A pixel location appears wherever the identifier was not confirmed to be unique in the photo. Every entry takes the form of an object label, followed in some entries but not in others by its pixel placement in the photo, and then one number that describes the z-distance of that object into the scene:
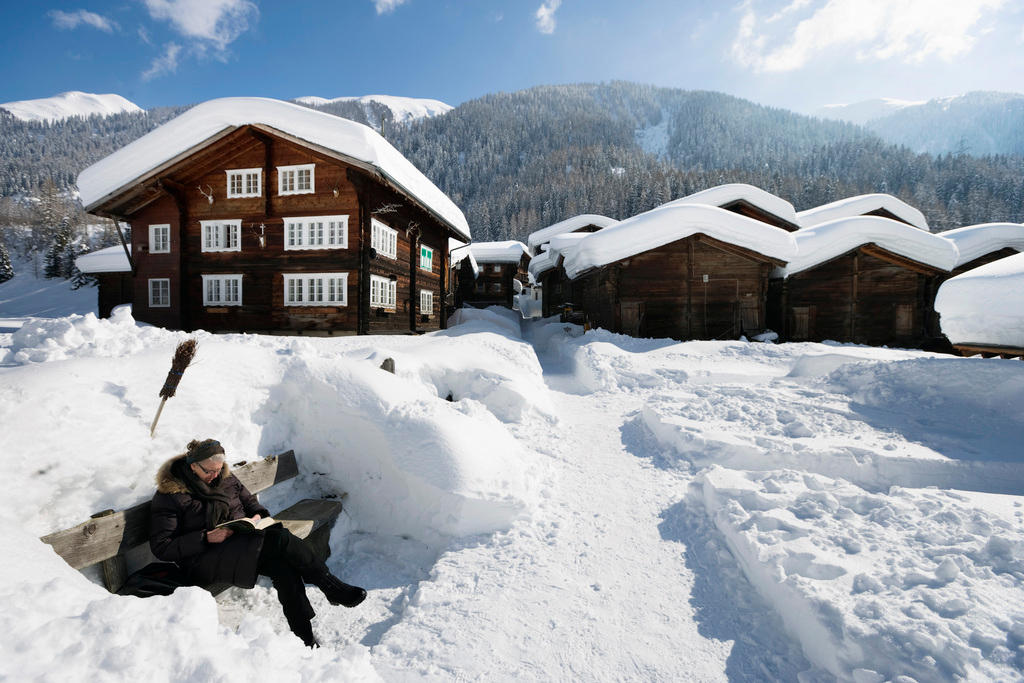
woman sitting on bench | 2.88
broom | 3.72
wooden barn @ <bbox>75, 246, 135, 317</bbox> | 22.20
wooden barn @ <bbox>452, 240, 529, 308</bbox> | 36.28
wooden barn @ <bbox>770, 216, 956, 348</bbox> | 15.70
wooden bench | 2.57
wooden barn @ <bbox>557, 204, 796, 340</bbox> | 14.70
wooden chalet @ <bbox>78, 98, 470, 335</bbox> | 12.45
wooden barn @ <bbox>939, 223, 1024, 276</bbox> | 17.14
